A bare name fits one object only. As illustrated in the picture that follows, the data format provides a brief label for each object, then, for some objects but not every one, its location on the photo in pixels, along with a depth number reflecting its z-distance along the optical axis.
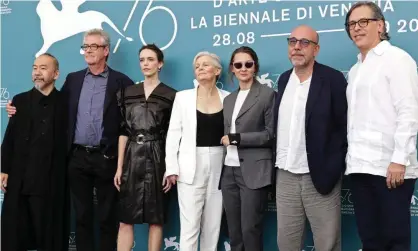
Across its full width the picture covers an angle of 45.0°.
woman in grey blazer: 3.49
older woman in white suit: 3.74
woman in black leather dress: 3.87
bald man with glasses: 3.12
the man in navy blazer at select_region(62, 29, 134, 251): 4.06
